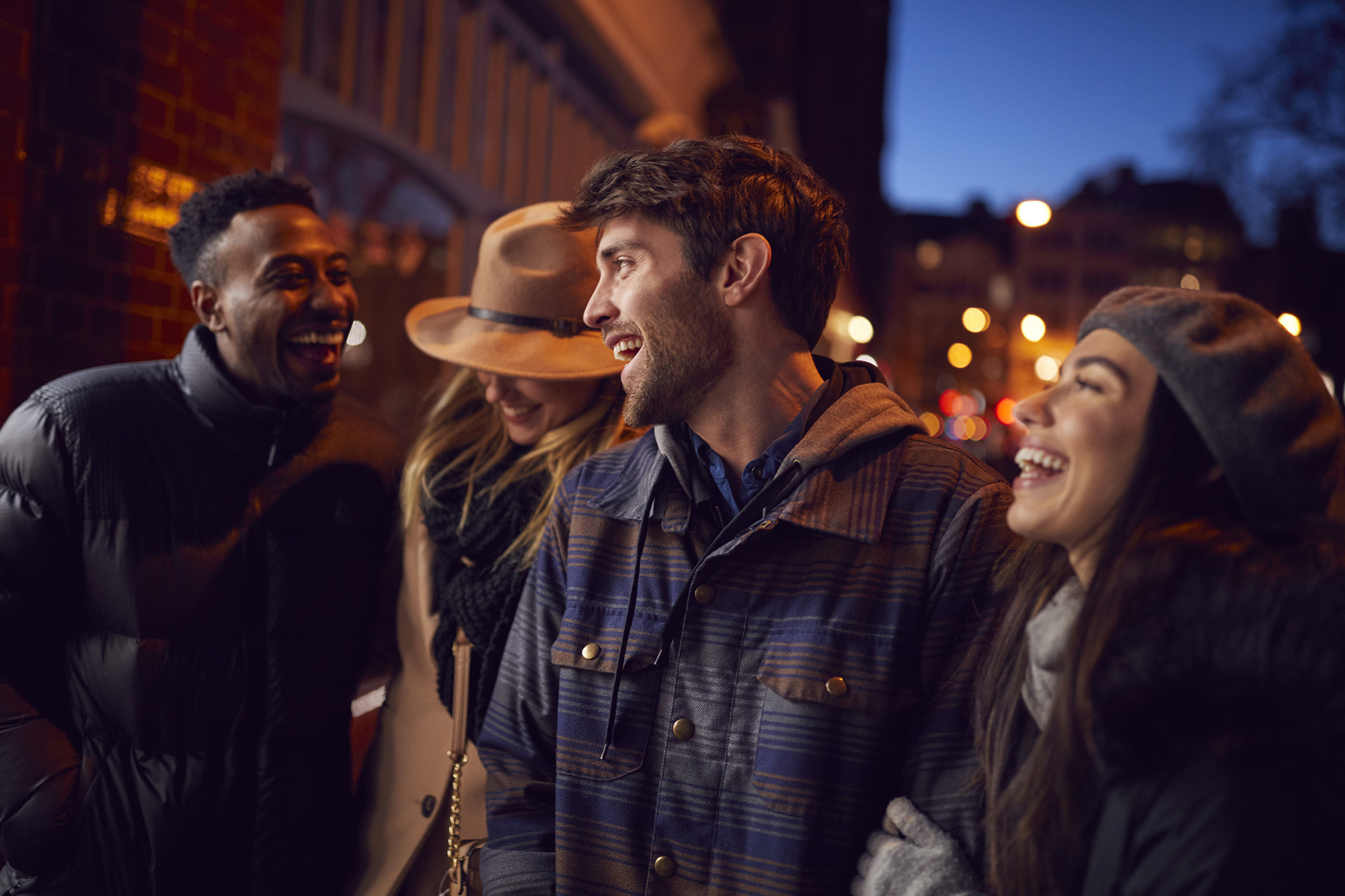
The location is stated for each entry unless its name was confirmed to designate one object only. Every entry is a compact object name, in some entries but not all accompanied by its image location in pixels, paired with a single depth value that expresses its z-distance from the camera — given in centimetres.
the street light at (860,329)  2680
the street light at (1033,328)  2252
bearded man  181
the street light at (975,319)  3344
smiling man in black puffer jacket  235
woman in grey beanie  126
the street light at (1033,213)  1691
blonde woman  259
